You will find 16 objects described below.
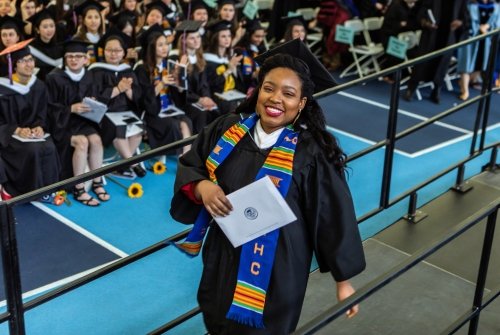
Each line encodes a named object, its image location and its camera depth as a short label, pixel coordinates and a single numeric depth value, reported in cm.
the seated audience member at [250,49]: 814
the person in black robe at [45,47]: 755
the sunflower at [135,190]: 646
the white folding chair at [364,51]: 1033
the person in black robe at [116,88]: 684
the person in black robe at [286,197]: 277
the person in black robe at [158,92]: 712
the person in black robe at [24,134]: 627
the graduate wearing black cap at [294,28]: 854
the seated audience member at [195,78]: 744
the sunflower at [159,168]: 698
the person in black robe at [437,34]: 952
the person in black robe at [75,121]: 653
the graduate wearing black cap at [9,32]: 712
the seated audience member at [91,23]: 784
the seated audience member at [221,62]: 773
